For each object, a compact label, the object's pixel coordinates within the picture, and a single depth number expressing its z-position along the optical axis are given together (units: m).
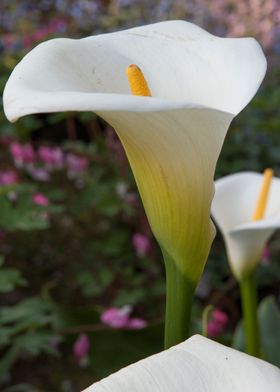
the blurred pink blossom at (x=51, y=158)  1.39
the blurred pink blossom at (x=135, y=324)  1.12
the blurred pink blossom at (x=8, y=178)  1.29
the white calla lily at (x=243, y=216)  0.90
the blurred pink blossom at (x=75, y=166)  1.41
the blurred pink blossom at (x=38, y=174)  1.37
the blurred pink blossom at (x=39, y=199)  1.14
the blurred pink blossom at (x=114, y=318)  1.09
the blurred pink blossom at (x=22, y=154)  1.34
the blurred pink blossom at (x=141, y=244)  1.39
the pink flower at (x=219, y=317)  1.07
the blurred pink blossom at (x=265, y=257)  1.36
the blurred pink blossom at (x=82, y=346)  1.11
